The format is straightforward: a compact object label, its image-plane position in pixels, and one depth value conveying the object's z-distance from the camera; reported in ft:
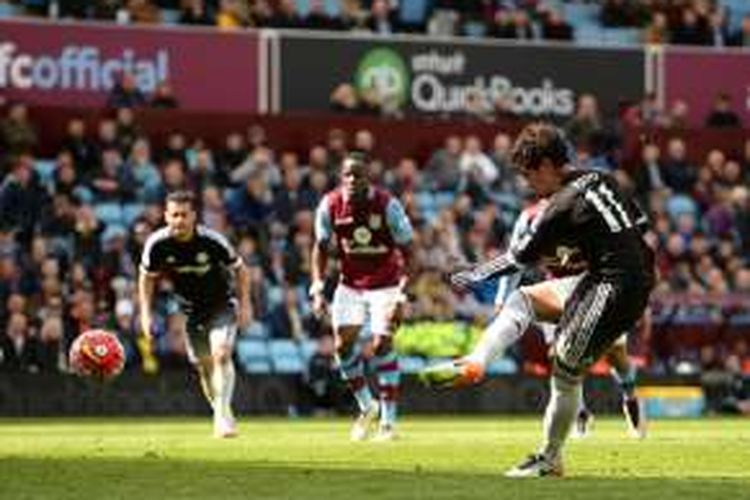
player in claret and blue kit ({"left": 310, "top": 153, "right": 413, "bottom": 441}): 79.36
